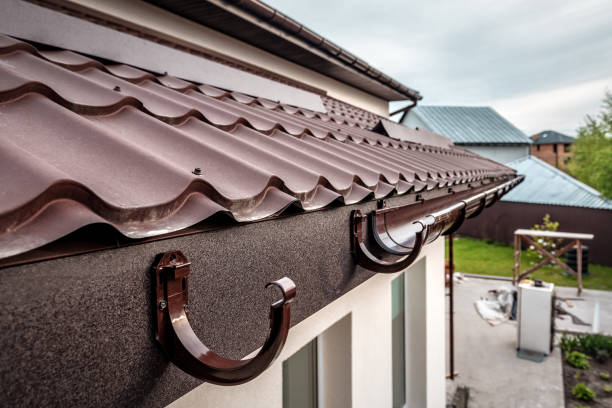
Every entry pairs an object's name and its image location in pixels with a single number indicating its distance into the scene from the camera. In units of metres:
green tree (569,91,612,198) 16.36
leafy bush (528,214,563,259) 15.62
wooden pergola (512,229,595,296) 12.33
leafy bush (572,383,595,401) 6.56
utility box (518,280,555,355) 8.30
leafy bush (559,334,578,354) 8.48
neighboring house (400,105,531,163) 30.03
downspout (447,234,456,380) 6.62
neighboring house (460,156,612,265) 16.70
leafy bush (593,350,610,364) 8.02
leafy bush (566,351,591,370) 7.74
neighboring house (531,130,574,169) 57.69
